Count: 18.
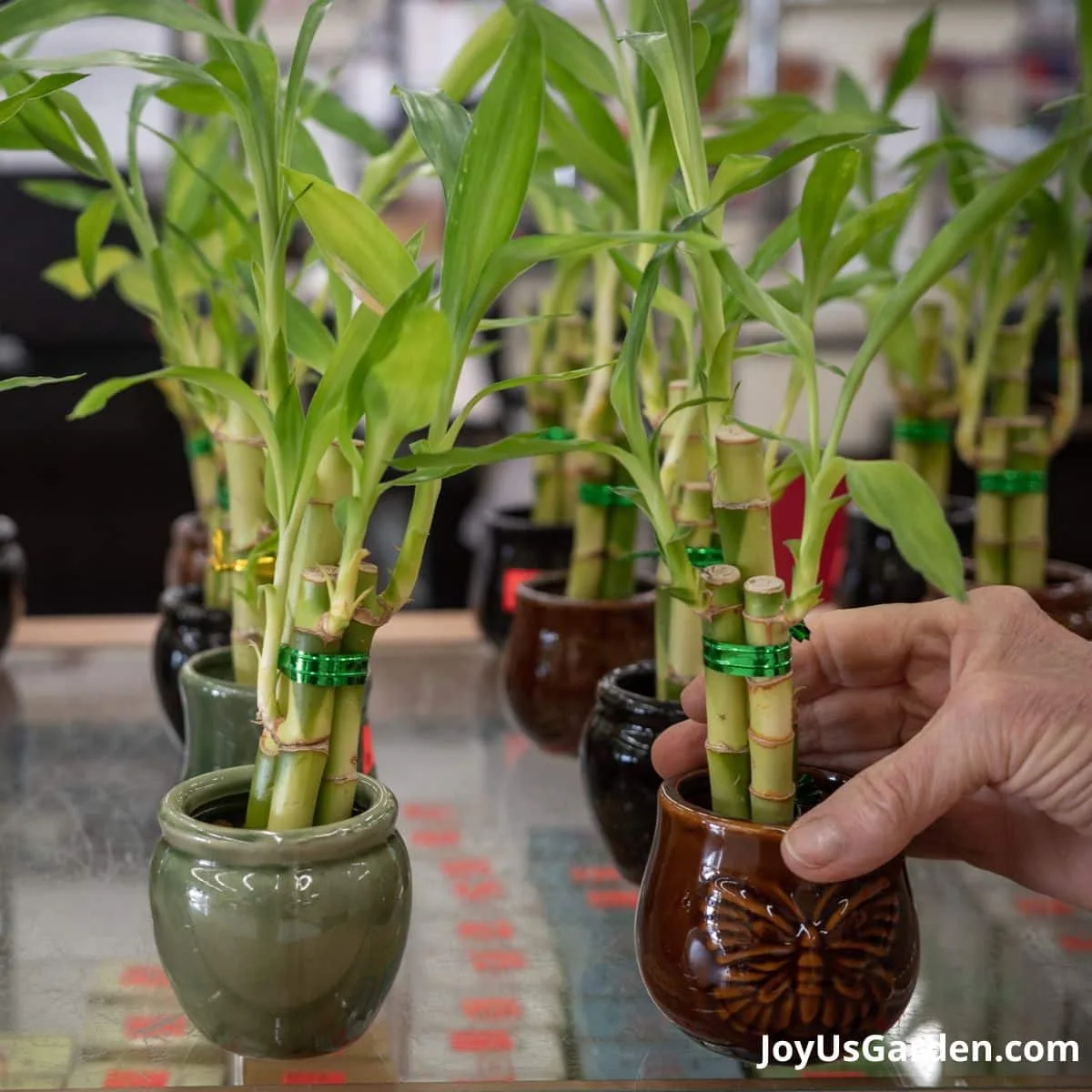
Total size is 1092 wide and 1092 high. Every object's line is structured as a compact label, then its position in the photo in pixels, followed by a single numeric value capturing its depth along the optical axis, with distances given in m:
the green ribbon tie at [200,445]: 1.10
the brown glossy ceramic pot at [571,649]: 0.96
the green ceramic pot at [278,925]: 0.58
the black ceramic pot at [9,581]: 1.24
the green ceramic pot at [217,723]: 0.76
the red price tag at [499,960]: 0.75
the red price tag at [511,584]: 1.22
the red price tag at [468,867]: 0.87
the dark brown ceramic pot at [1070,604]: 0.99
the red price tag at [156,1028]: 0.66
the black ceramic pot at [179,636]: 0.96
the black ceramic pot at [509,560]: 1.21
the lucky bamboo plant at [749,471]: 0.60
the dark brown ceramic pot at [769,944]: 0.59
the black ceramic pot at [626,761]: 0.77
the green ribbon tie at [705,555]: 0.71
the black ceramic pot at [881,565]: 1.17
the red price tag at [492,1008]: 0.69
